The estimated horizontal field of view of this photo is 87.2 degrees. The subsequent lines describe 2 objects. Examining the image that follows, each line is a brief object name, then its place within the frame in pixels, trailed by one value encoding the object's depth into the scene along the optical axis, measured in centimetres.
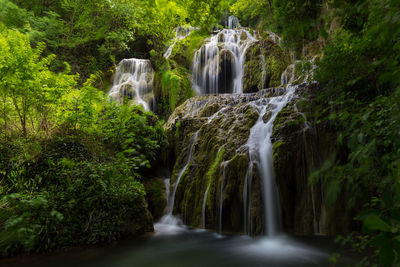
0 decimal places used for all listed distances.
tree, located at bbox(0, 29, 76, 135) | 418
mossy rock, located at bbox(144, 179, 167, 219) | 670
